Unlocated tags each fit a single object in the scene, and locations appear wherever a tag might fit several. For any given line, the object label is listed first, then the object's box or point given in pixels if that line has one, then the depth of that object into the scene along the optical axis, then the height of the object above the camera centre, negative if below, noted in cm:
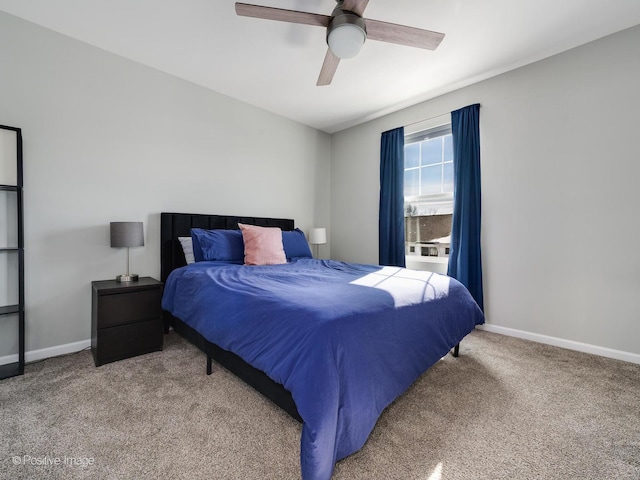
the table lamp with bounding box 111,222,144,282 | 240 +3
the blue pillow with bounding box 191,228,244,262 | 284 -6
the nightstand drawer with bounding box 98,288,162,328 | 217 -55
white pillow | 288 -10
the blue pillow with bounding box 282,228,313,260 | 333 -7
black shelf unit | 200 -9
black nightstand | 216 -65
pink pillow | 286 -7
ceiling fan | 179 +144
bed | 112 -50
